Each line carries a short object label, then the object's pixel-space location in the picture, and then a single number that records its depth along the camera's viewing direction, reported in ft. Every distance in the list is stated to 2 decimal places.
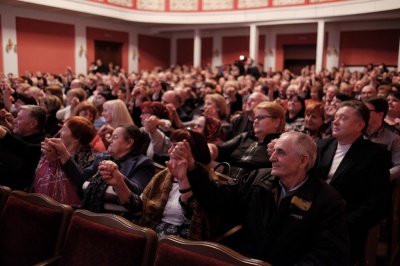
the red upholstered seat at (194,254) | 5.46
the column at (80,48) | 51.67
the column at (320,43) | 47.39
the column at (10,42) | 43.14
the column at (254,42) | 51.85
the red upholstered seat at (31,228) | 7.18
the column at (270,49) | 57.57
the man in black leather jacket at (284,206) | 6.31
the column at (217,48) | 62.59
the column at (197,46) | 57.62
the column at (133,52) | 60.34
